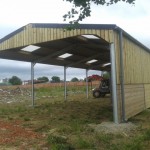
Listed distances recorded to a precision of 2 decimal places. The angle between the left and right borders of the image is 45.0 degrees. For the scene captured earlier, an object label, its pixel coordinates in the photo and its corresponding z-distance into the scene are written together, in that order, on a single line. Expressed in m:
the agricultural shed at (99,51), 8.13
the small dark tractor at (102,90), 20.62
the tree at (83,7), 5.34
